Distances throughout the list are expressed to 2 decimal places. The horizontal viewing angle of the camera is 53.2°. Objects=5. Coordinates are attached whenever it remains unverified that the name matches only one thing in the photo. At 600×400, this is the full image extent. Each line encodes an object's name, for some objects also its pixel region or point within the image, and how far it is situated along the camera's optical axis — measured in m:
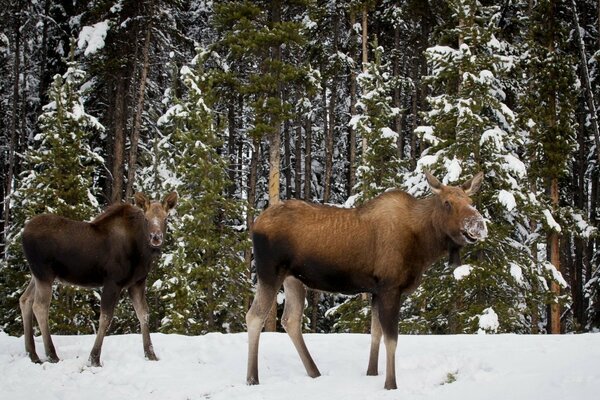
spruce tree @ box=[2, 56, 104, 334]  19.12
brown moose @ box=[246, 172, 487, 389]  7.19
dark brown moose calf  9.09
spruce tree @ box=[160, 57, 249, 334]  18.91
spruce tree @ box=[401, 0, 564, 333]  16.42
